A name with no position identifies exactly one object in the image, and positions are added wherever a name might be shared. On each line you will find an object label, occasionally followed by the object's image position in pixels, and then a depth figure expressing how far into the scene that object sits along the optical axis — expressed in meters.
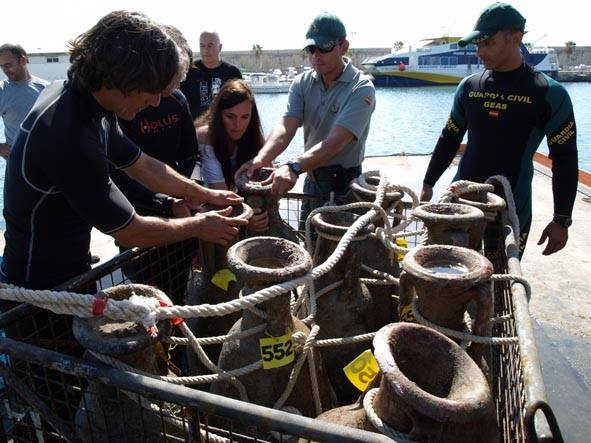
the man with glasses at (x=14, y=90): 5.17
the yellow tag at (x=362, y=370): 1.58
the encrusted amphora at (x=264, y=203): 2.35
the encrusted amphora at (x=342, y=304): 1.95
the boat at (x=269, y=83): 44.28
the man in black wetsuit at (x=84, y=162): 1.65
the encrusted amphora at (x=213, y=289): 2.20
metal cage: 1.05
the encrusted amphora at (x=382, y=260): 2.25
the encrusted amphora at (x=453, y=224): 1.84
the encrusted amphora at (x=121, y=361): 1.30
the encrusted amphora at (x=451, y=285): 1.40
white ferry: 45.84
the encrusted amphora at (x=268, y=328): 1.50
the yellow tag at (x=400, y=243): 2.38
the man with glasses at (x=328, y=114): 3.04
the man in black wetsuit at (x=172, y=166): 2.34
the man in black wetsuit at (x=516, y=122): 2.79
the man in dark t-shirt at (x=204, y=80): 4.42
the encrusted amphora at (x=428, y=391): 1.04
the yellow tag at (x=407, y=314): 1.71
